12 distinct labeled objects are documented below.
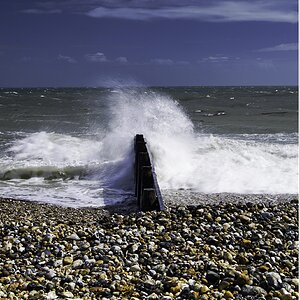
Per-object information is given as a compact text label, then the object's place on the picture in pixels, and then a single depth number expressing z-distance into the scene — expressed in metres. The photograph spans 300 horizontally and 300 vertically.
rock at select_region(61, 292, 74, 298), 3.86
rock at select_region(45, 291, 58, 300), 3.82
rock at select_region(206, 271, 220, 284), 4.18
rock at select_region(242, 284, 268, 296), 3.92
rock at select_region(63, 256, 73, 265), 4.55
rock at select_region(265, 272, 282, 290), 4.03
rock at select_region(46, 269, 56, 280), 4.22
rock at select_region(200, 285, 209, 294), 3.97
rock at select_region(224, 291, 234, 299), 3.89
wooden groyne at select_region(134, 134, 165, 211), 6.48
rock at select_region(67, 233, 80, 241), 5.20
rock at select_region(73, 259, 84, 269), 4.46
